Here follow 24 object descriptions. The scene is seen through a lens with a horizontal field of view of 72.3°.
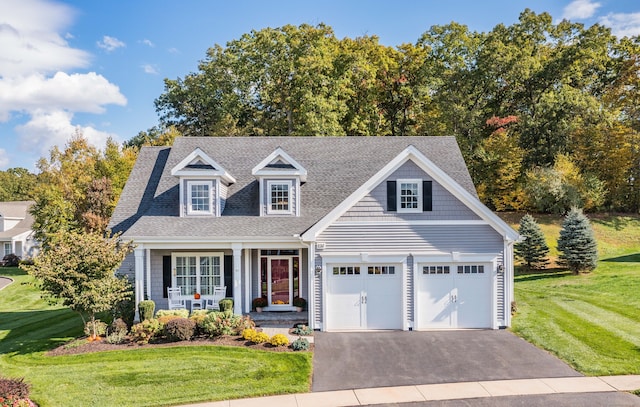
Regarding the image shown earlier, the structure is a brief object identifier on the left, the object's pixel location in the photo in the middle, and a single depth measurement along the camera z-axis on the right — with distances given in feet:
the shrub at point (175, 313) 51.01
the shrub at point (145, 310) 51.62
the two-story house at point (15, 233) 142.10
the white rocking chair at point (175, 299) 54.90
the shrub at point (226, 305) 52.42
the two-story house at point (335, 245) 50.96
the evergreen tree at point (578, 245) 77.82
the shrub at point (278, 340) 43.57
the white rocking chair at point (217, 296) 55.21
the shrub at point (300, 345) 42.96
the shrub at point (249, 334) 44.70
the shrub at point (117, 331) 46.68
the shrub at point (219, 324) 46.62
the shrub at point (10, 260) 133.59
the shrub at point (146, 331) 46.26
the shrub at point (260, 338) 44.39
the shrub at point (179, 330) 45.73
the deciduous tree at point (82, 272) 45.11
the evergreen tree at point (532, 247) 87.04
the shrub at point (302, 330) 48.49
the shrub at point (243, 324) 47.85
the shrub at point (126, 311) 53.31
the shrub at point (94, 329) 48.24
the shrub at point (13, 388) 30.27
